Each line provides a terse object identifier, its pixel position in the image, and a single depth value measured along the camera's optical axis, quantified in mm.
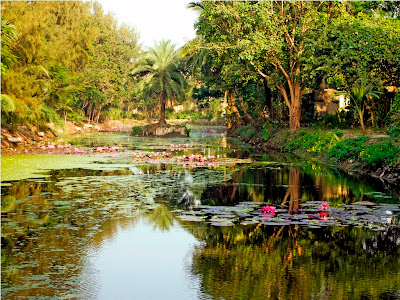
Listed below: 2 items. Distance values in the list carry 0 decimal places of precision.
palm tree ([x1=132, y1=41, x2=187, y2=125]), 49094
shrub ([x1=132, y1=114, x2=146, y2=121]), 82462
